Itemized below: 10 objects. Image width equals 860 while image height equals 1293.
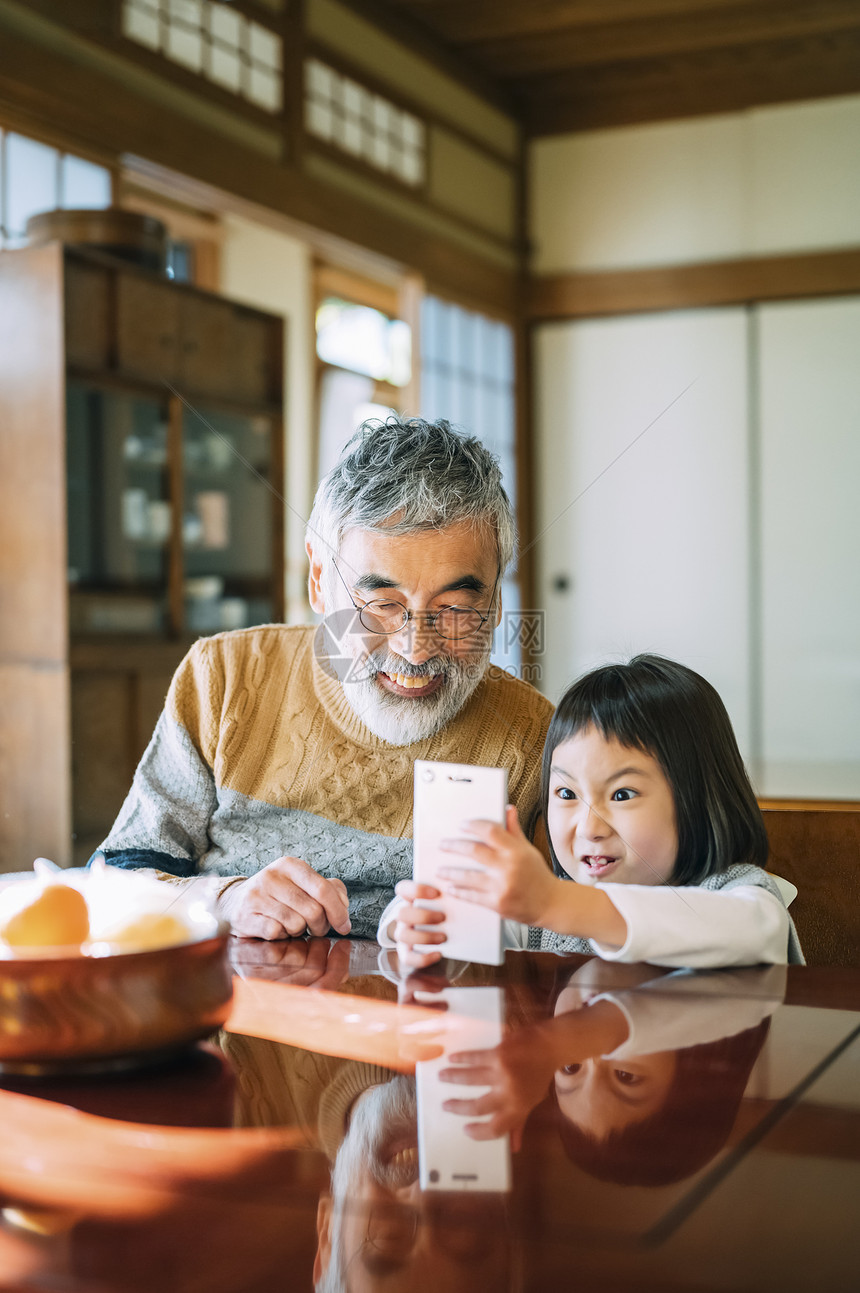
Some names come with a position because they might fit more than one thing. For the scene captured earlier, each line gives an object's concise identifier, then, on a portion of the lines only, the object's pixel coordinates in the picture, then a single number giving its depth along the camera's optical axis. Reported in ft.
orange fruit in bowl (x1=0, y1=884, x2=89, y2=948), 2.52
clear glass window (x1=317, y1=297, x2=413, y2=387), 20.71
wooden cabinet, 10.89
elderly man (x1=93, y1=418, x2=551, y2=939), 4.05
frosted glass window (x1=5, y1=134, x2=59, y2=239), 11.50
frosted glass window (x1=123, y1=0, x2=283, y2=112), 11.94
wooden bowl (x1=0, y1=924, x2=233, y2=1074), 2.35
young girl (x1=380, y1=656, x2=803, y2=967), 3.92
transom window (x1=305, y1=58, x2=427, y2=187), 14.71
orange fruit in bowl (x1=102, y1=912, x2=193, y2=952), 2.51
